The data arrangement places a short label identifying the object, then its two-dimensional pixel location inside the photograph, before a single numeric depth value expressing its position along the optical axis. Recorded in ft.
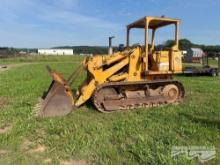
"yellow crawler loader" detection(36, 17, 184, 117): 15.93
